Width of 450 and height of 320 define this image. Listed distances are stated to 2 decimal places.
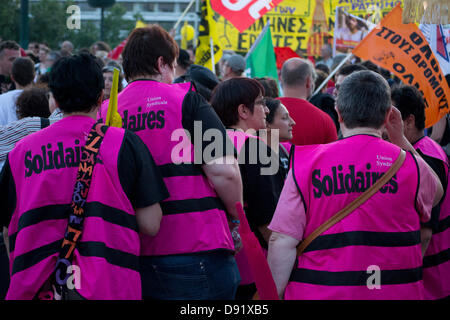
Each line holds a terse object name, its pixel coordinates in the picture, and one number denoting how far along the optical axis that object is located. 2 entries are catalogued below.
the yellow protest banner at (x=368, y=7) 11.45
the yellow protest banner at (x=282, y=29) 10.98
